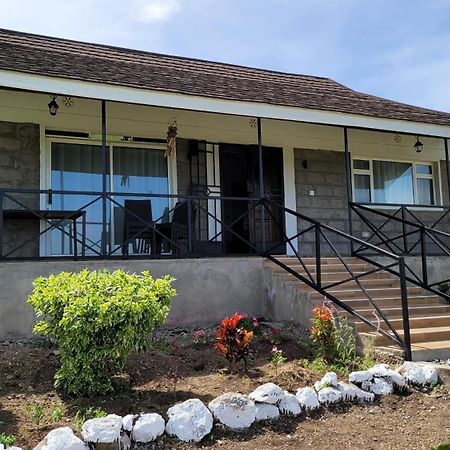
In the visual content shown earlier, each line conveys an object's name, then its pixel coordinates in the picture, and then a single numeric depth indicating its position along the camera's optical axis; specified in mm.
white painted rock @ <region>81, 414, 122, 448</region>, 3539
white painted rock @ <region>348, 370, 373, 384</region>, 4863
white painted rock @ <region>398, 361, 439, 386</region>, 5082
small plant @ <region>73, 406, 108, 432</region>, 3898
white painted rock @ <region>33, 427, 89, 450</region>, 3385
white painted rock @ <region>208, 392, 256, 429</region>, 4039
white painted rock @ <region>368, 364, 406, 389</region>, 4949
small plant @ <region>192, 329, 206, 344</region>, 6089
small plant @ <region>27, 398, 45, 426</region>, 3997
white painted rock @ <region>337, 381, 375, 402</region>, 4668
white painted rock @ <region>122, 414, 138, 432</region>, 3695
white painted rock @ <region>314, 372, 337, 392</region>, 4648
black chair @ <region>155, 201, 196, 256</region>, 8134
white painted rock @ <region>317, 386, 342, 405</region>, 4547
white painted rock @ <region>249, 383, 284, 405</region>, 4250
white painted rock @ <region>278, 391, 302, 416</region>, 4297
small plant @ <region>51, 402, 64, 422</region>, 4016
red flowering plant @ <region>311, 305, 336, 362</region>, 5613
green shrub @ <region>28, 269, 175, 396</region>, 4277
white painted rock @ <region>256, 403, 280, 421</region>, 4188
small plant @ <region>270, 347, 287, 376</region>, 5441
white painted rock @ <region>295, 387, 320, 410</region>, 4418
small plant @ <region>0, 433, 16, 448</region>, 3505
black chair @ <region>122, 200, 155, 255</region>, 8305
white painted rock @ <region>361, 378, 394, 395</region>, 4840
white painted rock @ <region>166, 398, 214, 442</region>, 3842
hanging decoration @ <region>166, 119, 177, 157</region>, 8961
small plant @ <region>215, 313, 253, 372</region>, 5113
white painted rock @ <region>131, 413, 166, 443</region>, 3717
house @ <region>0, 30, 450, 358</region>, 7000
